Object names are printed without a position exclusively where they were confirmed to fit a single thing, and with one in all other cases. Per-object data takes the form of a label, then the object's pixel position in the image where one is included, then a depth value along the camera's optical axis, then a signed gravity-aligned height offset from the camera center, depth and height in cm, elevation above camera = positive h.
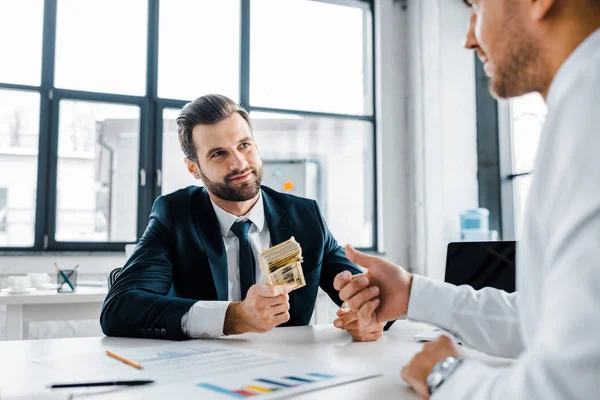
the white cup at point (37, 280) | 297 -24
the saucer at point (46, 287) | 296 -28
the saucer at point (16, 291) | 263 -27
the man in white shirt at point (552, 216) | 44 +2
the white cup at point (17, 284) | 265 -24
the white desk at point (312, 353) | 78 -24
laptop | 144 -7
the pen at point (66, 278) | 278 -22
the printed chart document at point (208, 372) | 75 -22
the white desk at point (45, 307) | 251 -35
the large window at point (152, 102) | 380 +108
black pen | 79 -22
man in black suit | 127 -4
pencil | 92 -23
